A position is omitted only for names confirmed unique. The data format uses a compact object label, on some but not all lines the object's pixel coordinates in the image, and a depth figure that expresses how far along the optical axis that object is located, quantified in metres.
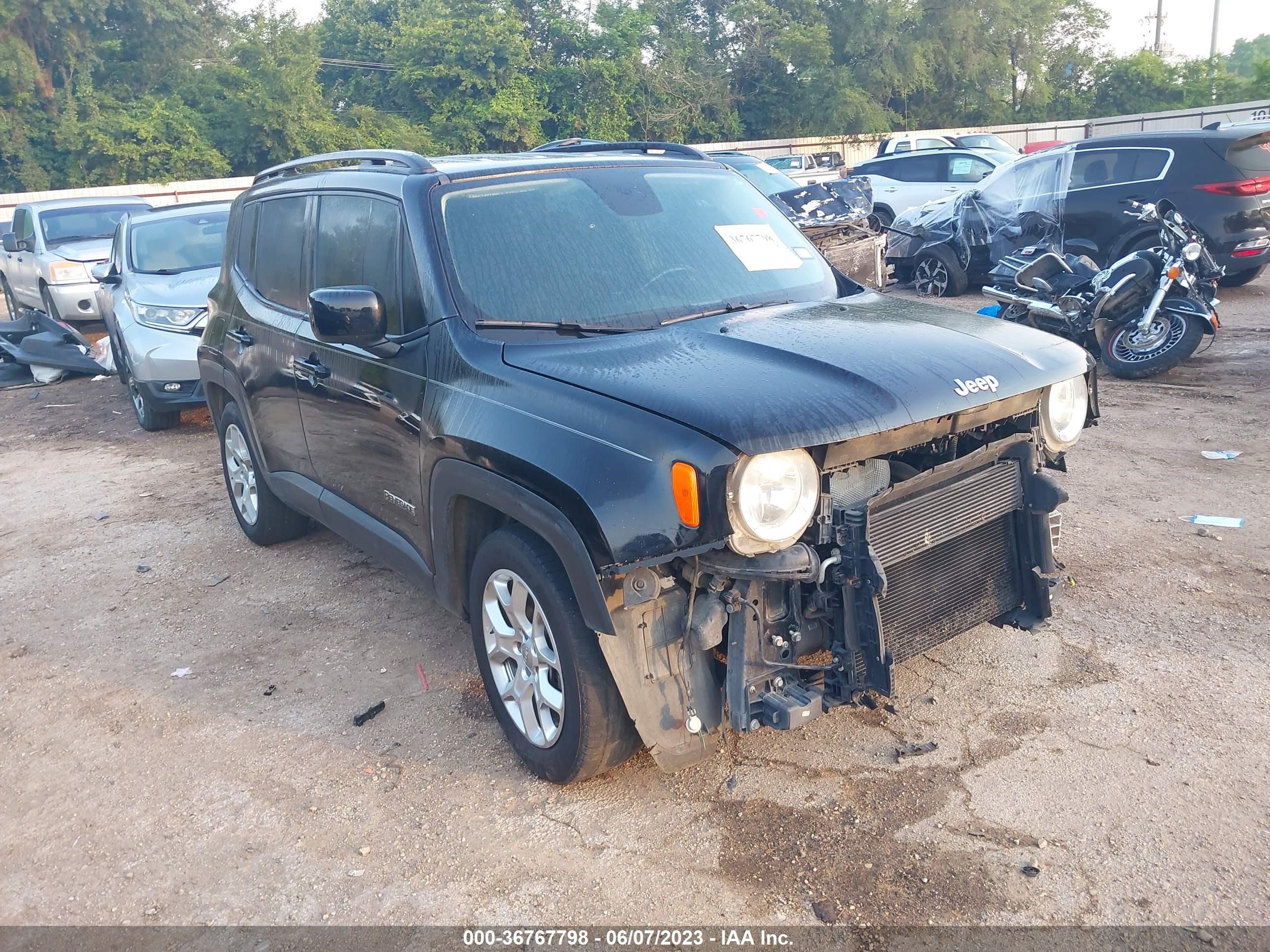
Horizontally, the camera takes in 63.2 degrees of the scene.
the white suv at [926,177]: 16.66
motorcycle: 8.20
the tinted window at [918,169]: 17.02
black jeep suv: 2.83
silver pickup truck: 12.87
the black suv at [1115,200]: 10.17
